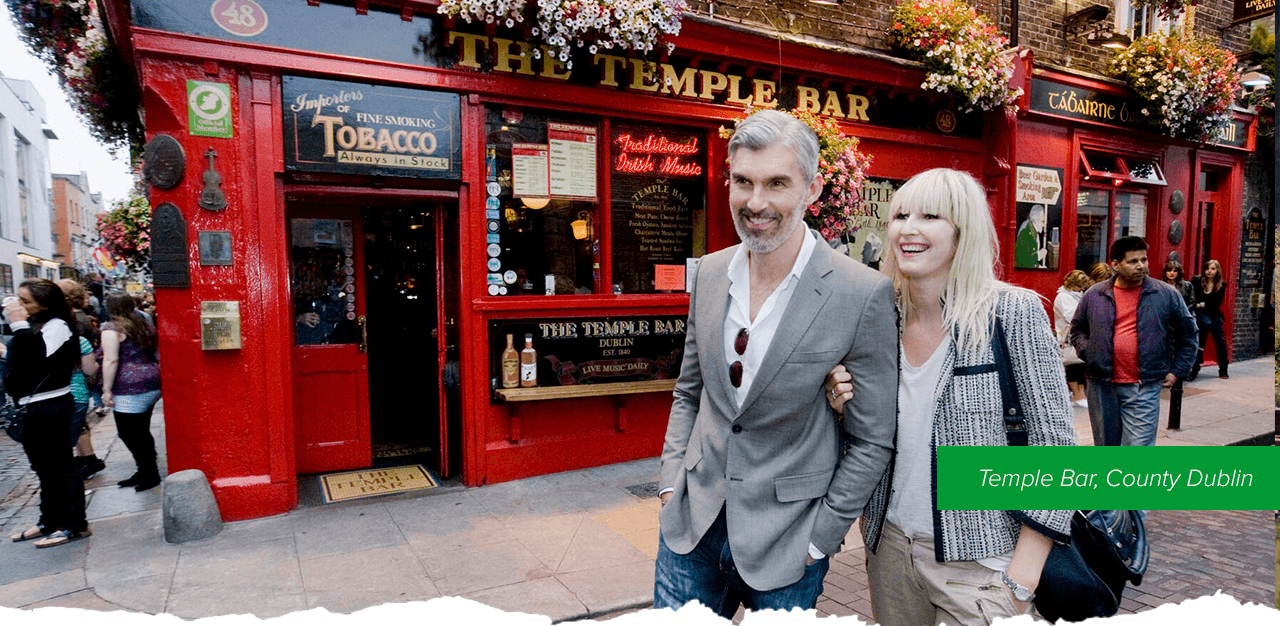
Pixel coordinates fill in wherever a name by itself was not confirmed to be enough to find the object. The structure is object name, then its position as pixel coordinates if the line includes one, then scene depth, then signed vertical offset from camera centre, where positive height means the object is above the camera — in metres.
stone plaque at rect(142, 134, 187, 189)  4.67 +0.71
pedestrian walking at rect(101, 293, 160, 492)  5.94 -1.05
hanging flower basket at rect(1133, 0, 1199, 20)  9.37 +3.58
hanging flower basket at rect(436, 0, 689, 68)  5.12 +1.93
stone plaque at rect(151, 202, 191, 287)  4.68 +0.11
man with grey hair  1.83 -0.39
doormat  5.55 -1.92
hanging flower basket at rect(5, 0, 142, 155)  6.69 +2.21
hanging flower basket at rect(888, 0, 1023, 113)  7.47 +2.40
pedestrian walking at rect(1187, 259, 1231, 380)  10.51 -0.59
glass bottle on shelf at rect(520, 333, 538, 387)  5.91 -0.91
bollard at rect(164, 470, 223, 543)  4.51 -1.68
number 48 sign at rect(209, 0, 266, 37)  4.76 +1.77
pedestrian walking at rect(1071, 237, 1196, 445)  4.90 -0.64
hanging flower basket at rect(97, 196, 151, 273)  10.19 +0.51
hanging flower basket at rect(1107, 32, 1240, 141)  9.46 +2.61
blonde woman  1.72 -0.39
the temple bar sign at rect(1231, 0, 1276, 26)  6.46 +2.55
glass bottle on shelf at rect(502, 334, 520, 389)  5.86 -0.93
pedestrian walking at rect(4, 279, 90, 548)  4.64 -1.01
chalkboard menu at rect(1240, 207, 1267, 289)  12.38 +0.18
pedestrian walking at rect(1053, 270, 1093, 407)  8.47 -0.54
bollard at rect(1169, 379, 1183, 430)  7.09 -1.63
